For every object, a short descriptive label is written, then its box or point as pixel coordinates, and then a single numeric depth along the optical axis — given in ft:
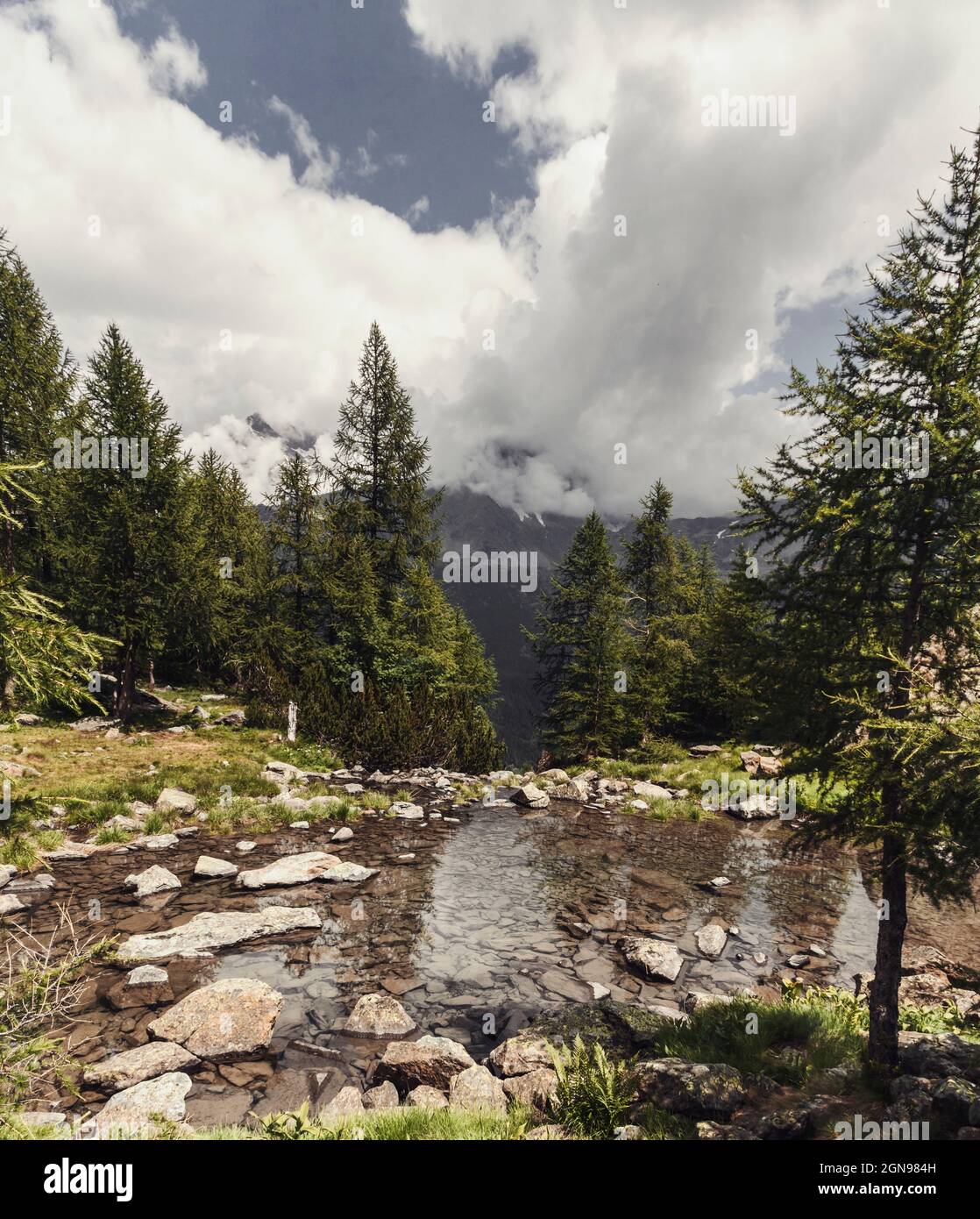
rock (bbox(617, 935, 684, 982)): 29.68
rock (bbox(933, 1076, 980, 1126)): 15.17
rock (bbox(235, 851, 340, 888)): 36.58
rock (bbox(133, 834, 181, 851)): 41.06
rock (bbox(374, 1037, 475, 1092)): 19.49
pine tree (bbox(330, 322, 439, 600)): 98.37
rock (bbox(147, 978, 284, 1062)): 20.77
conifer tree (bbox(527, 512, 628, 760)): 89.92
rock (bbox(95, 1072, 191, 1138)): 15.62
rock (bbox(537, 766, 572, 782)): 78.28
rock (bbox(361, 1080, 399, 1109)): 18.40
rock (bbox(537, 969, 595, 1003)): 27.48
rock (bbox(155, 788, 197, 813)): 47.88
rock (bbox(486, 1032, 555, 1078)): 20.33
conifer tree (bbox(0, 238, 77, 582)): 76.79
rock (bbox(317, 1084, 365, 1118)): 17.17
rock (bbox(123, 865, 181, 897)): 33.47
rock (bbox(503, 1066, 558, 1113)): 18.16
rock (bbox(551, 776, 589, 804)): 70.72
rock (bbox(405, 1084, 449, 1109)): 17.89
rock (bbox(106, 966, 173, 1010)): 23.22
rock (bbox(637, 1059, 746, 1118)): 17.15
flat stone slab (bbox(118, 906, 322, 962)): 27.25
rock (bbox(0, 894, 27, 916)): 29.43
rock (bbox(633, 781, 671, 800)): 70.79
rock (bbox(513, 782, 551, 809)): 66.13
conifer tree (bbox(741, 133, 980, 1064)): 18.58
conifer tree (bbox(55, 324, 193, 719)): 71.46
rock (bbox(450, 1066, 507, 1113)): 17.51
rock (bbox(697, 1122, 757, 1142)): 15.74
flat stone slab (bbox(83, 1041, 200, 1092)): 18.15
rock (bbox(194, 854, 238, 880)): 36.99
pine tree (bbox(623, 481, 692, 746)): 92.89
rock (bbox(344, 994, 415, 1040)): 23.15
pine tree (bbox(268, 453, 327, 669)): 99.91
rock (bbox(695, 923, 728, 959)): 32.60
